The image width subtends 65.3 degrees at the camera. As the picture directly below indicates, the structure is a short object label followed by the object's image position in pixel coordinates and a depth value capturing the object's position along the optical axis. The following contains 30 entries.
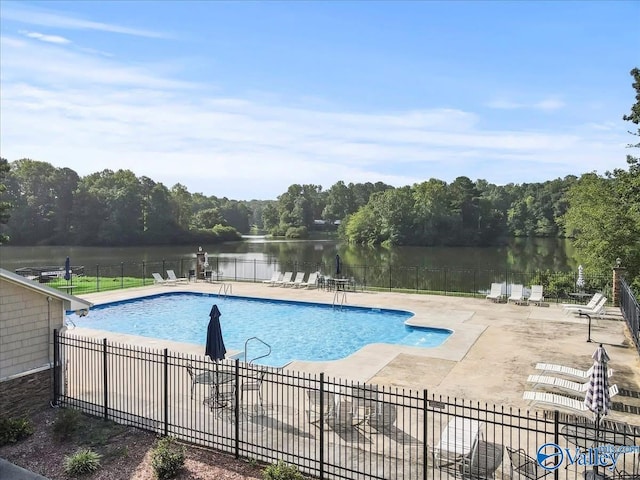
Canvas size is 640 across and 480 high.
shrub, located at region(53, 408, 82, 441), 8.09
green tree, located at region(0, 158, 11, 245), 28.89
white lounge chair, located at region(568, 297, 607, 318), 15.25
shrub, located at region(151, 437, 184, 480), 6.80
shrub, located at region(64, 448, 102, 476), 6.94
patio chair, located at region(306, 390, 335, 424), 8.11
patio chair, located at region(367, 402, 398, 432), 7.93
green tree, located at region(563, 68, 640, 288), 20.00
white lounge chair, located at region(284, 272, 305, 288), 25.46
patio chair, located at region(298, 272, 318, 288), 25.14
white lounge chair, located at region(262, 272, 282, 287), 25.83
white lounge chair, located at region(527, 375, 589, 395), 9.24
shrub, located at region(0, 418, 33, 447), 8.02
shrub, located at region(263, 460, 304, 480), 6.46
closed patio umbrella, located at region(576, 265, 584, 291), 20.23
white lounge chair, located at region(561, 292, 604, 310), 16.17
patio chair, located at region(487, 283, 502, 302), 20.69
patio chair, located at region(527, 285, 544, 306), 19.75
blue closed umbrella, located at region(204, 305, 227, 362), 9.16
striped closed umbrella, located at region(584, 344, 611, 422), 7.34
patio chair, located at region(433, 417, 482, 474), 6.46
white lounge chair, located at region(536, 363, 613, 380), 9.99
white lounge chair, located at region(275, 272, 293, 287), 25.62
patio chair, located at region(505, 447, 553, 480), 6.35
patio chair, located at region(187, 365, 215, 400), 8.84
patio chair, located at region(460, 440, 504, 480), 6.45
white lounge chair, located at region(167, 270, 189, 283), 26.61
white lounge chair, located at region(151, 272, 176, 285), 25.86
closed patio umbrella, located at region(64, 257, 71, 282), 23.86
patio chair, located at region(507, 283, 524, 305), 19.94
